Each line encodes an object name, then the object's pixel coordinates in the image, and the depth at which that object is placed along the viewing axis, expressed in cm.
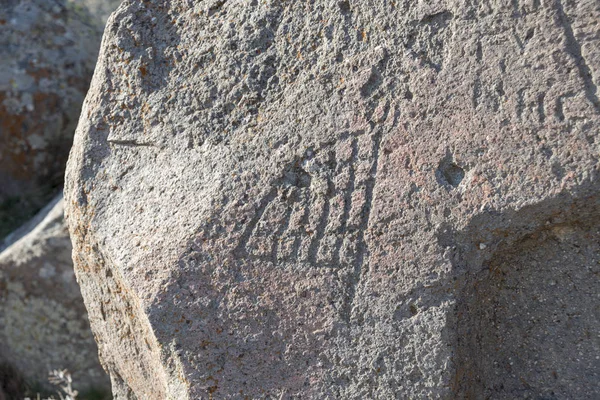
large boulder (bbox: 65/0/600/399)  121
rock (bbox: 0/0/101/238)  261
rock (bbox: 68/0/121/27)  307
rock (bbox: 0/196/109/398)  233
